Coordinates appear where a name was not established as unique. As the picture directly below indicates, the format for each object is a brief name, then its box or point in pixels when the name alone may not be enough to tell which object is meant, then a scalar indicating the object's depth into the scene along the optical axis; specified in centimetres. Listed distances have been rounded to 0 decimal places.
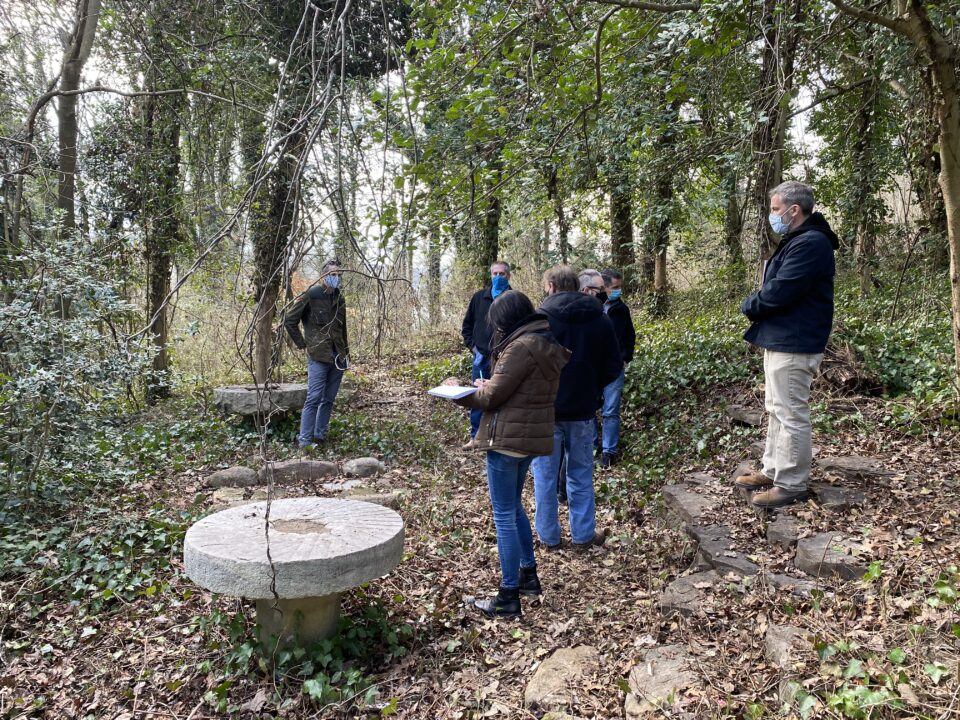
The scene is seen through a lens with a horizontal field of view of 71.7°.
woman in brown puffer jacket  377
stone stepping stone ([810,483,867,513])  427
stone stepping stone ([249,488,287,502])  566
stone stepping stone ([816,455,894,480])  460
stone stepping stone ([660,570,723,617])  368
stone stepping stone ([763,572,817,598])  354
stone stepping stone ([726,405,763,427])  641
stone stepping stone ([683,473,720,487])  552
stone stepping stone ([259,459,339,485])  659
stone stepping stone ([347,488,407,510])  573
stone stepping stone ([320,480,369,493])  618
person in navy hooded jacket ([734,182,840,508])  416
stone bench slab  788
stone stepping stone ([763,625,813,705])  268
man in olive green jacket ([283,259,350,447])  744
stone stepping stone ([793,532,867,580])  355
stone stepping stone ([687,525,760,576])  401
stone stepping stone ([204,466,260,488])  631
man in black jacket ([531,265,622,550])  472
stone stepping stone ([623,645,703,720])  282
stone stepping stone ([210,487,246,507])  564
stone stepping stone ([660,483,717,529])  491
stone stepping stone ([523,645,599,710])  307
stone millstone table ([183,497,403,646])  331
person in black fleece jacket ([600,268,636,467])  679
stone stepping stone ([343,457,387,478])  691
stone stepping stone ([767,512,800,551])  407
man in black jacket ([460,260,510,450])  741
